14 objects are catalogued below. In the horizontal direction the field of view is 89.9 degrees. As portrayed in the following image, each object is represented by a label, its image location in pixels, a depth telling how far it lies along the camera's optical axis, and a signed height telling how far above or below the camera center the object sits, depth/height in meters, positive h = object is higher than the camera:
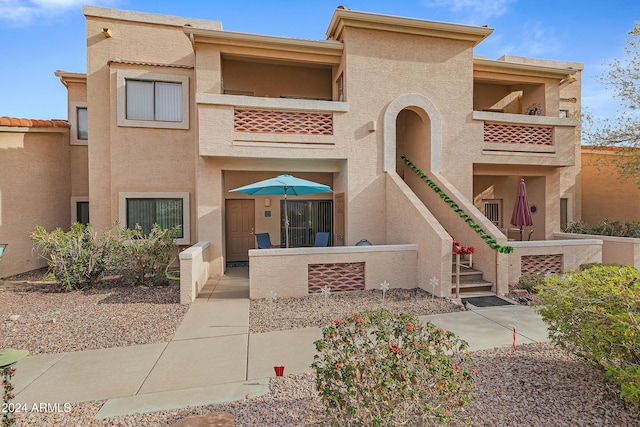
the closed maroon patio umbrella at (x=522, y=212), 10.41 +0.04
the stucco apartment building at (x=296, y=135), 9.84 +2.68
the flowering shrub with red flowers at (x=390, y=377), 2.77 -1.46
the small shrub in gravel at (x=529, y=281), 8.40 -1.81
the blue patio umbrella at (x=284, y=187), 8.52 +0.74
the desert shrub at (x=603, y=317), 3.28 -1.20
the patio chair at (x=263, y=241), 11.37 -0.95
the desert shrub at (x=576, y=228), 12.54 -0.61
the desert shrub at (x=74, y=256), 8.58 -1.10
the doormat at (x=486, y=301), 7.55 -2.12
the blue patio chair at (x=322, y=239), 11.67 -0.92
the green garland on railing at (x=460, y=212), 8.20 +0.04
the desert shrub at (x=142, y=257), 8.87 -1.18
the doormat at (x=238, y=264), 12.96 -2.01
